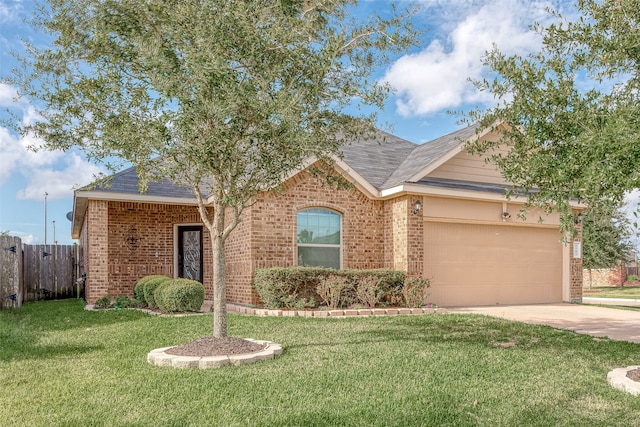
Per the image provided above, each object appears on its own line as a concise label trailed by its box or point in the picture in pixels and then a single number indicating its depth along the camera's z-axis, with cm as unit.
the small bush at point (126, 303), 1387
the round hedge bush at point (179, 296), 1181
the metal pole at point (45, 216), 3999
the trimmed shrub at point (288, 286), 1207
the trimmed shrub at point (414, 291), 1292
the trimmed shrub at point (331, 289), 1218
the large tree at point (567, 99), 552
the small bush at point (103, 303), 1374
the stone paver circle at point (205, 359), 656
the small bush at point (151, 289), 1315
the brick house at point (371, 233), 1354
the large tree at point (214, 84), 651
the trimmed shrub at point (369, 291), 1251
